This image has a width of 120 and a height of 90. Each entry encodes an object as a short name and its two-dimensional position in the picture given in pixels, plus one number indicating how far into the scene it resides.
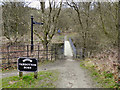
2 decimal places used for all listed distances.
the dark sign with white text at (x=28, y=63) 6.24
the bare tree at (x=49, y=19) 13.81
